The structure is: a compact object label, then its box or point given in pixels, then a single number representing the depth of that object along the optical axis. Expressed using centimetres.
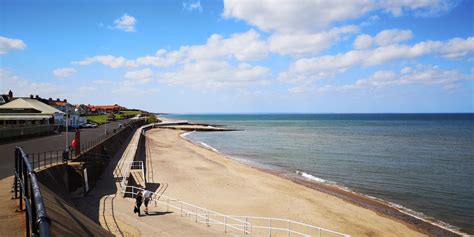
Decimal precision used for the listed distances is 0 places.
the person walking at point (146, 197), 1499
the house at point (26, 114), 4772
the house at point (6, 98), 6320
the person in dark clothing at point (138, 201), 1448
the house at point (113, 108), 17462
